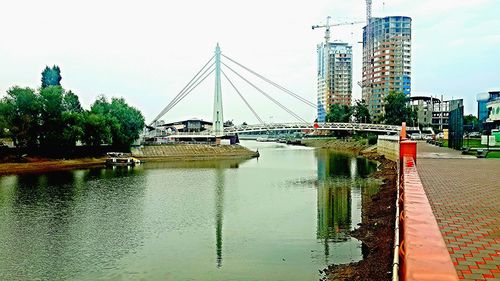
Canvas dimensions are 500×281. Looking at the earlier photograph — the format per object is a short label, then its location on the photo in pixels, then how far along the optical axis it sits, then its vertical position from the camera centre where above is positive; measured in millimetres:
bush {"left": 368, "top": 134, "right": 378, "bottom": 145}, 52562 -1248
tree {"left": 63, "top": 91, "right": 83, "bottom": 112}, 35378 +2312
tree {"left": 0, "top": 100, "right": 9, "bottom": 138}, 29188 +667
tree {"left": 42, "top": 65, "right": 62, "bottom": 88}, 39031 +4769
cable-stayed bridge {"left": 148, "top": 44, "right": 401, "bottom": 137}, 49000 +366
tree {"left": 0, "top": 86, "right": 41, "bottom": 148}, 29719 +1320
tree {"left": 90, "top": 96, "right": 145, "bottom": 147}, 37344 +1002
